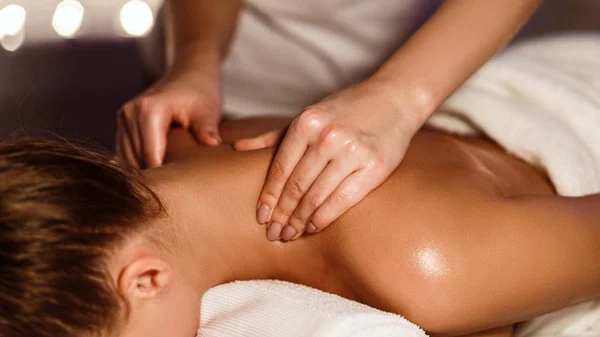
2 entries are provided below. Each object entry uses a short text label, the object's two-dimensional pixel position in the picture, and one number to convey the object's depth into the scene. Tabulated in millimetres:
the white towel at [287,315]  1207
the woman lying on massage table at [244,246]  1169
